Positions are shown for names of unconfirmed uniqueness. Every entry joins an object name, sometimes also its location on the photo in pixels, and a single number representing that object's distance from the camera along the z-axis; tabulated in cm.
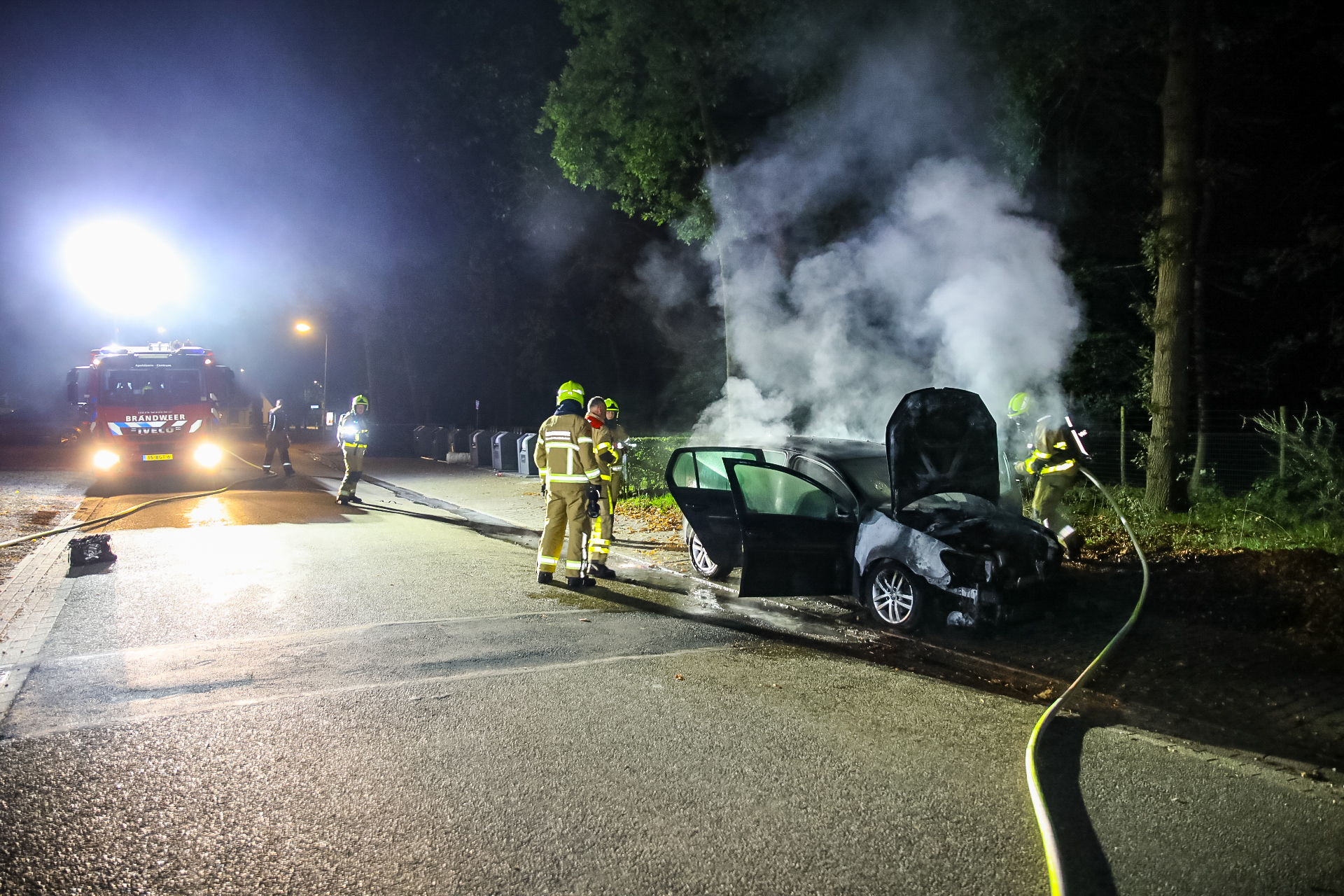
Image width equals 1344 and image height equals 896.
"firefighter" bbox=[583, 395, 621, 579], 884
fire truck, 1728
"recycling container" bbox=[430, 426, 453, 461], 2647
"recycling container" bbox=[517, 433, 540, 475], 1958
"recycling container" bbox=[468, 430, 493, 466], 2297
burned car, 638
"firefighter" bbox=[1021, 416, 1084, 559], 886
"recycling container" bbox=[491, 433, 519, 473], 2127
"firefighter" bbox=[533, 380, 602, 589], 812
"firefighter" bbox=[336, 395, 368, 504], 1461
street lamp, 3456
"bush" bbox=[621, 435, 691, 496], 1527
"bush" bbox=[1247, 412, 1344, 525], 917
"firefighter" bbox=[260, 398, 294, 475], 1891
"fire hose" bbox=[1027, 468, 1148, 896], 297
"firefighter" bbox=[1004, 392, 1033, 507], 954
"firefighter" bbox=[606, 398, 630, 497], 1077
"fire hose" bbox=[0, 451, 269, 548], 1025
